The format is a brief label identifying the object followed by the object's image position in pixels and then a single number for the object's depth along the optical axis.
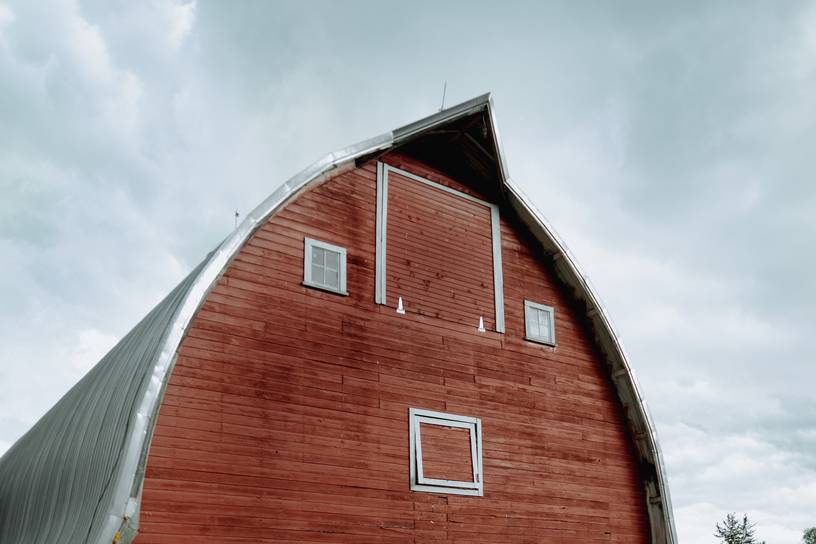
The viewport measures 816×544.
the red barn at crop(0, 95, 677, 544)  10.62
